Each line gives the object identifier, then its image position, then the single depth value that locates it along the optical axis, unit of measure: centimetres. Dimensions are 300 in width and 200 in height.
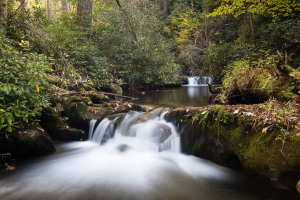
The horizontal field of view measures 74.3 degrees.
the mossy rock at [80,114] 689
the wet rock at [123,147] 595
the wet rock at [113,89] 1073
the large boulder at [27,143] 484
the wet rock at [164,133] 586
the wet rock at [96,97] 829
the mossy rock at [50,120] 618
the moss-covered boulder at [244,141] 357
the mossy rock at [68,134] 654
